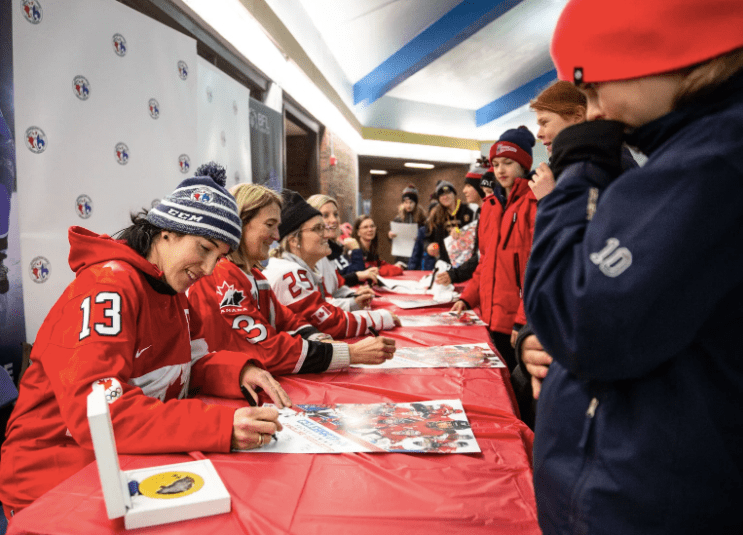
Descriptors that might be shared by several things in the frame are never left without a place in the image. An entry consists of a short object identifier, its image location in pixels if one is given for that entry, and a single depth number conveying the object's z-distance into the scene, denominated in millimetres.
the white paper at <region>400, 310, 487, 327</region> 2387
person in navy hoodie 497
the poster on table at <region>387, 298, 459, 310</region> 2910
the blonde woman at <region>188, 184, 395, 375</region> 1562
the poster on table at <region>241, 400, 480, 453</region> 1003
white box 680
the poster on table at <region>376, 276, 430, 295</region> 3539
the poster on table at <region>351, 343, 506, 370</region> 1665
